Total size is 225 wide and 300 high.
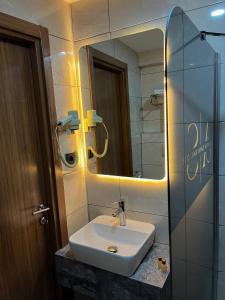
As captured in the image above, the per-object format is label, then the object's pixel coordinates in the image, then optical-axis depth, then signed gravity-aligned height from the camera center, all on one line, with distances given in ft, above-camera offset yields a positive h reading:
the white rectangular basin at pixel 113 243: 4.17 -2.58
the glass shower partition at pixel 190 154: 2.91 -0.58
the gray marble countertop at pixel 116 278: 4.06 -3.01
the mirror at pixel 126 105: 4.76 +0.31
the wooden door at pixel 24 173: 4.26 -0.96
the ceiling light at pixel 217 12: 4.07 +1.80
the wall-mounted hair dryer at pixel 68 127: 5.06 -0.11
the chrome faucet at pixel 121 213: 5.30 -2.16
